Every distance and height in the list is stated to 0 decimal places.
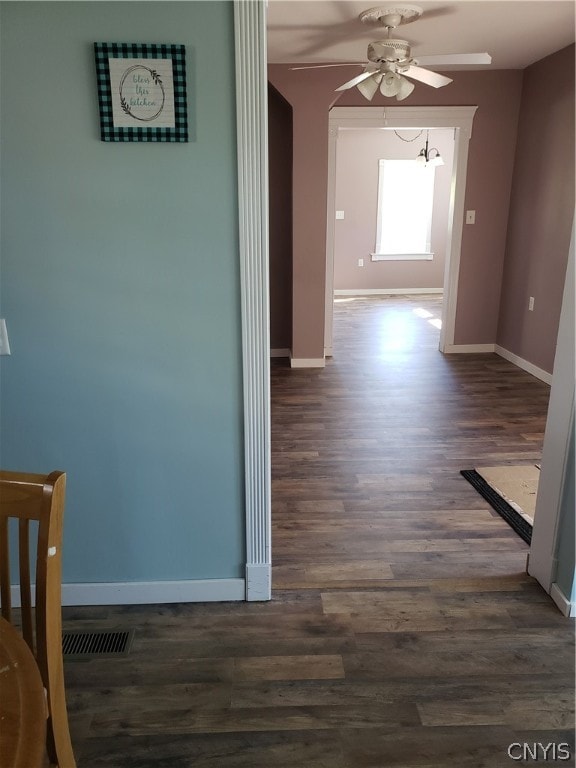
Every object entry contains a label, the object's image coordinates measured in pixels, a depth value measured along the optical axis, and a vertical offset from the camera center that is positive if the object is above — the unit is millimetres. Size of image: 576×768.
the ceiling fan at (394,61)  3289 +1001
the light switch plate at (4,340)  1813 -354
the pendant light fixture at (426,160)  7590 +886
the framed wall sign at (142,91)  1633 +384
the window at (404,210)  8789 +278
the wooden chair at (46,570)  1024 -622
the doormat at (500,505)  2609 -1327
